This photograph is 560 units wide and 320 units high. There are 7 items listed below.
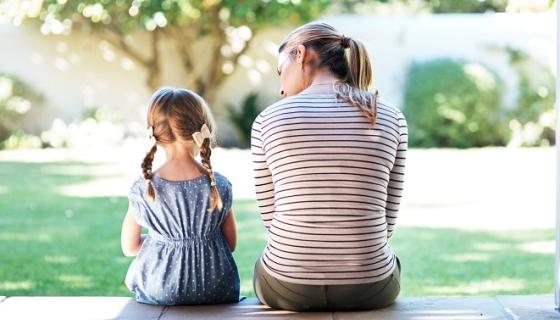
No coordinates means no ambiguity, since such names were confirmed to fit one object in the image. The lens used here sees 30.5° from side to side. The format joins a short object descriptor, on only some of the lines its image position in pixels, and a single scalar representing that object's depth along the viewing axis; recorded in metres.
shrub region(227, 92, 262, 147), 14.39
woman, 3.29
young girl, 3.50
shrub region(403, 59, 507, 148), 13.65
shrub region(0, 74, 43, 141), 13.85
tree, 13.87
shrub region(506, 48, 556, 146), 13.56
